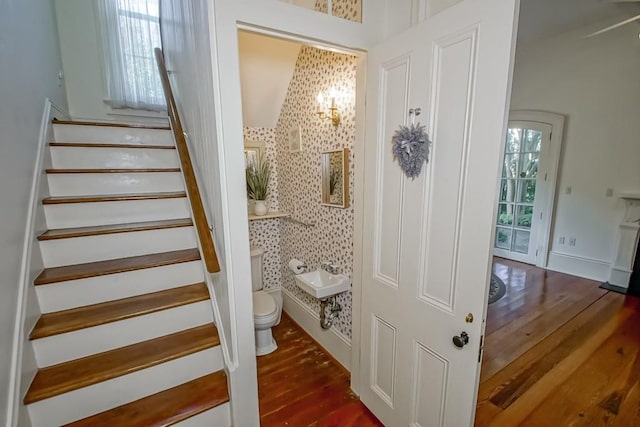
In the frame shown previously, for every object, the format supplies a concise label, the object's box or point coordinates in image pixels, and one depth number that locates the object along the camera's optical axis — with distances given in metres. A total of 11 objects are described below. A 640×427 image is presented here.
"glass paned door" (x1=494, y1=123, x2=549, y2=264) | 4.21
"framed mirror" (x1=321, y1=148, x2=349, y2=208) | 2.04
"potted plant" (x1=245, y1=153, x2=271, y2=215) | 2.82
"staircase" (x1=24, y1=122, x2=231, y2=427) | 1.29
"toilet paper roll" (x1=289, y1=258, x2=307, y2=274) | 2.49
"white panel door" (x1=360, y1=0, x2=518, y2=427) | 0.98
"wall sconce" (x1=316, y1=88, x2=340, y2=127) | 2.06
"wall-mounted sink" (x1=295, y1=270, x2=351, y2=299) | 1.98
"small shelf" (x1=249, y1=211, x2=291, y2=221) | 2.76
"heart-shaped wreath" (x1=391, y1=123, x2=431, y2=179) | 1.18
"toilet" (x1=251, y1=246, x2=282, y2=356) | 2.28
